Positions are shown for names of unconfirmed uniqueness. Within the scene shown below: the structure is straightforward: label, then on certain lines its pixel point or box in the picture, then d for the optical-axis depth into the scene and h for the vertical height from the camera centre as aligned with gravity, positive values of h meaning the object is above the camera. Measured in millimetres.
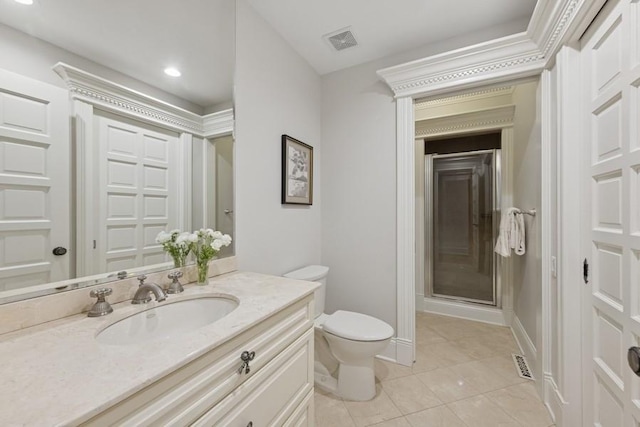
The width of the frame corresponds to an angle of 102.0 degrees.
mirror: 832 +313
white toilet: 1613 -900
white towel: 2158 -176
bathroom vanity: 517 -362
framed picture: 1993 +345
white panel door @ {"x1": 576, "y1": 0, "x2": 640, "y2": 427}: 939 -2
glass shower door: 2912 -154
